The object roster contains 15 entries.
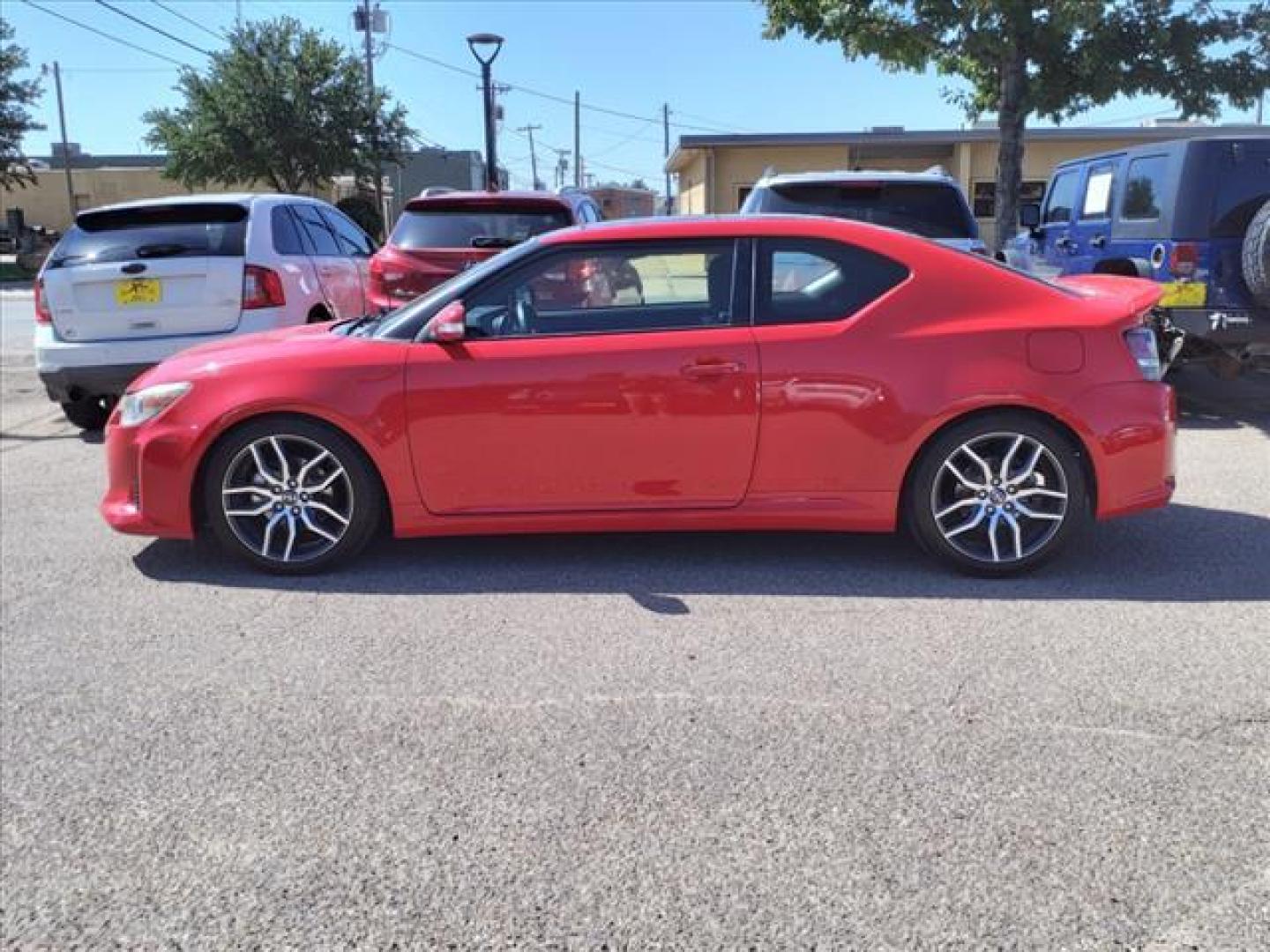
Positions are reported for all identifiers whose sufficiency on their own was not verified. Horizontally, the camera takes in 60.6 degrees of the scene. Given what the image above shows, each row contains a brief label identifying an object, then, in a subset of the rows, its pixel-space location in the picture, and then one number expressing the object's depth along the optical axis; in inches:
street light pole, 621.0
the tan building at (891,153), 1112.2
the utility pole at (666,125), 3234.7
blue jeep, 301.3
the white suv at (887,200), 323.3
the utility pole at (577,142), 2839.6
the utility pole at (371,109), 1409.9
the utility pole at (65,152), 1998.0
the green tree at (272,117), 1343.5
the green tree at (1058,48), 529.0
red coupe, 177.9
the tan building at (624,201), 2251.4
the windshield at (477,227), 342.3
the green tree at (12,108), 1540.4
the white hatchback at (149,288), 293.9
